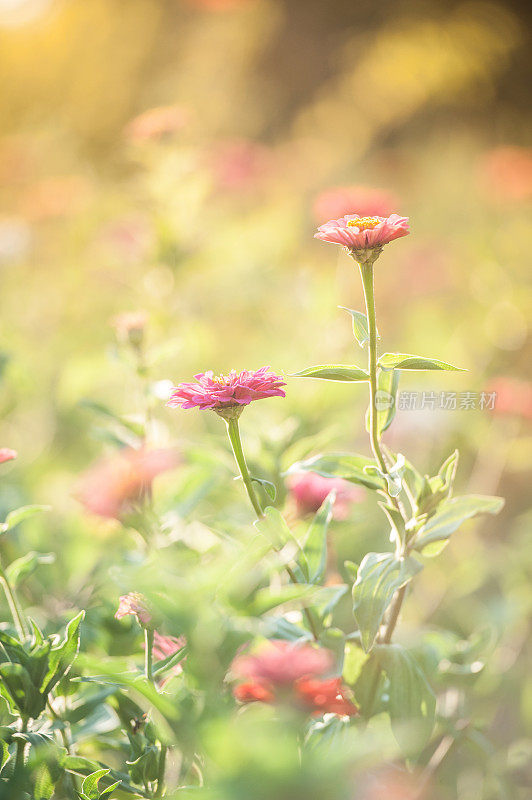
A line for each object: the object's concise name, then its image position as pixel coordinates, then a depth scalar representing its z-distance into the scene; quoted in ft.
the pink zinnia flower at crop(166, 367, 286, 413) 6.10
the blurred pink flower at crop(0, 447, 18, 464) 6.20
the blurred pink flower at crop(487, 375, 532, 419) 8.16
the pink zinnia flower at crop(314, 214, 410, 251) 6.10
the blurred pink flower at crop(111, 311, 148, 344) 6.98
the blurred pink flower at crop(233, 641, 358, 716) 6.05
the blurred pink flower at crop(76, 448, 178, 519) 6.62
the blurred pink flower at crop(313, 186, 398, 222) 7.34
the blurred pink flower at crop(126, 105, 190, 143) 8.39
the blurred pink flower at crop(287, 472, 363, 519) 6.76
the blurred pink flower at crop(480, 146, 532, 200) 12.54
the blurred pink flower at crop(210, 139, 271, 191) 12.69
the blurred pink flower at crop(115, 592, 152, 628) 6.14
